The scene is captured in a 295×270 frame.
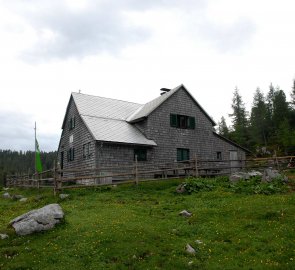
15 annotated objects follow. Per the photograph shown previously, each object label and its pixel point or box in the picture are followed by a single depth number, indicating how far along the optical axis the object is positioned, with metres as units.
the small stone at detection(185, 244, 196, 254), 9.98
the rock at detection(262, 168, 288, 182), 20.03
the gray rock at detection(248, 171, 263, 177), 22.06
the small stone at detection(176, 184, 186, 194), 20.01
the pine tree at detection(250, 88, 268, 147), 68.44
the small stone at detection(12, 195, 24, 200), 22.53
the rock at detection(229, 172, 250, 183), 21.55
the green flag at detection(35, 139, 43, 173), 31.21
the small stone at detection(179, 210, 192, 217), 14.00
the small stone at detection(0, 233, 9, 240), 11.48
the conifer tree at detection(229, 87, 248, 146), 69.31
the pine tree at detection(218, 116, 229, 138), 80.09
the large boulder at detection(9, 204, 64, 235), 11.84
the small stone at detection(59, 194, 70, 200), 18.94
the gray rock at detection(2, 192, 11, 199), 24.62
